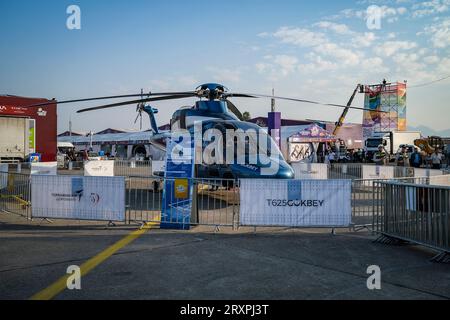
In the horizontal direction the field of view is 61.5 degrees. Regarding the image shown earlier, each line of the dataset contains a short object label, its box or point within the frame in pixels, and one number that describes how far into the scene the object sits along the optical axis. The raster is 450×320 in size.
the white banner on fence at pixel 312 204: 8.68
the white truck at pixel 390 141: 43.16
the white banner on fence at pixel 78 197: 9.35
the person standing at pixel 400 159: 33.37
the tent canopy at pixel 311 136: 36.66
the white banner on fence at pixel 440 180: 11.73
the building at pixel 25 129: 26.44
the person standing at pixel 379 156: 36.74
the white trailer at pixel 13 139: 26.31
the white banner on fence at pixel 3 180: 12.89
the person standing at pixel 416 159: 26.91
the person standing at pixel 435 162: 25.30
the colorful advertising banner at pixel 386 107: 63.34
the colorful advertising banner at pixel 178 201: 9.15
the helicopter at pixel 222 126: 11.81
